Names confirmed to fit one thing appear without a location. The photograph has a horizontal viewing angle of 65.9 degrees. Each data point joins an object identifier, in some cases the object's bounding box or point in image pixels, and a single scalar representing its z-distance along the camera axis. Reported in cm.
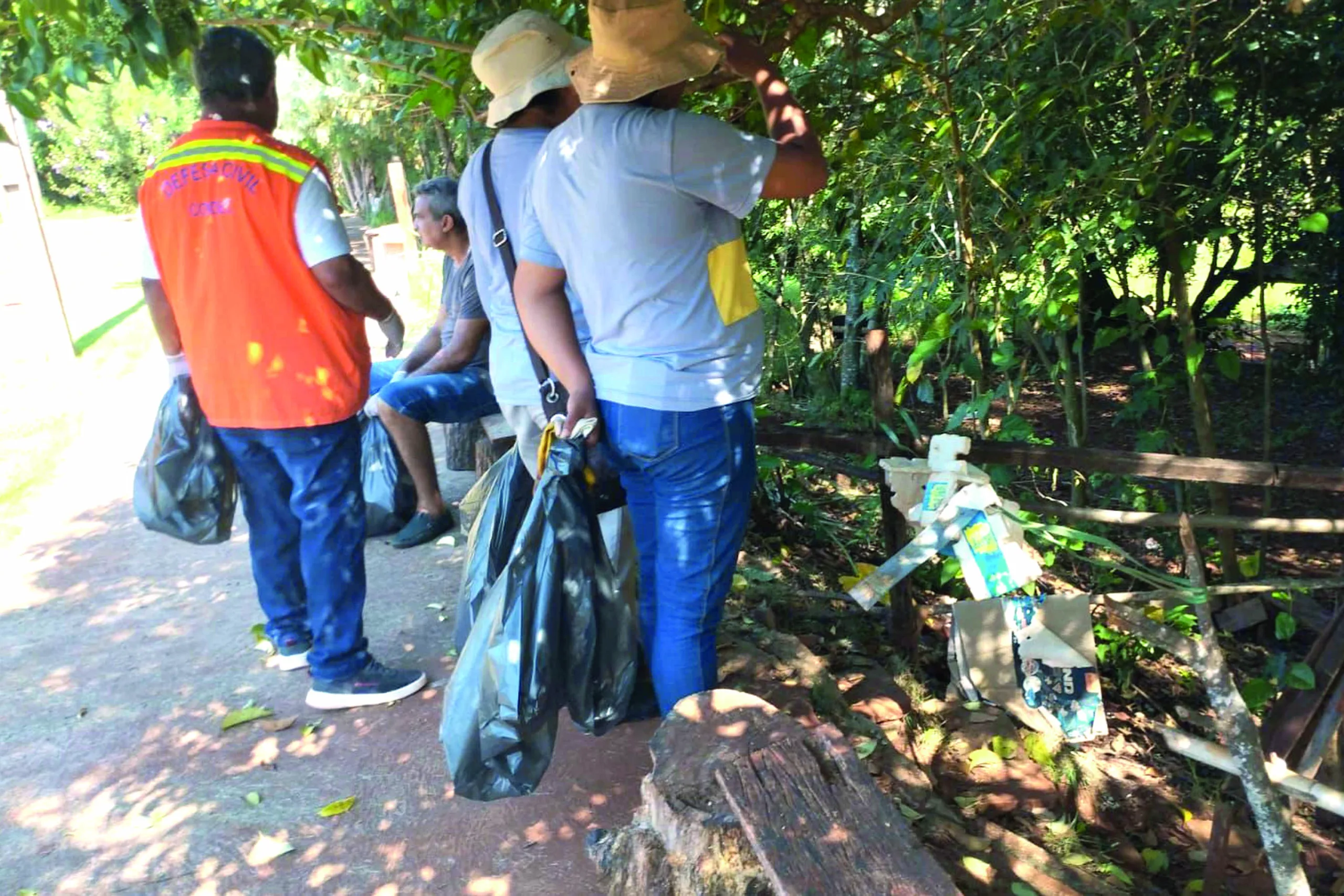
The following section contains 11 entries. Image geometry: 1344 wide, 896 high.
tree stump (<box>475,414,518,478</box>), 414
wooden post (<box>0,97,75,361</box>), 877
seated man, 417
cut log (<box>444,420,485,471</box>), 530
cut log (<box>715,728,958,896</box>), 167
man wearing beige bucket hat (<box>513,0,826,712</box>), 215
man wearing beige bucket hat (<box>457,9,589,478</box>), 260
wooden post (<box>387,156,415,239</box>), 1323
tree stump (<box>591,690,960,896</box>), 170
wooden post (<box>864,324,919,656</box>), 341
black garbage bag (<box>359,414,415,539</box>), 440
